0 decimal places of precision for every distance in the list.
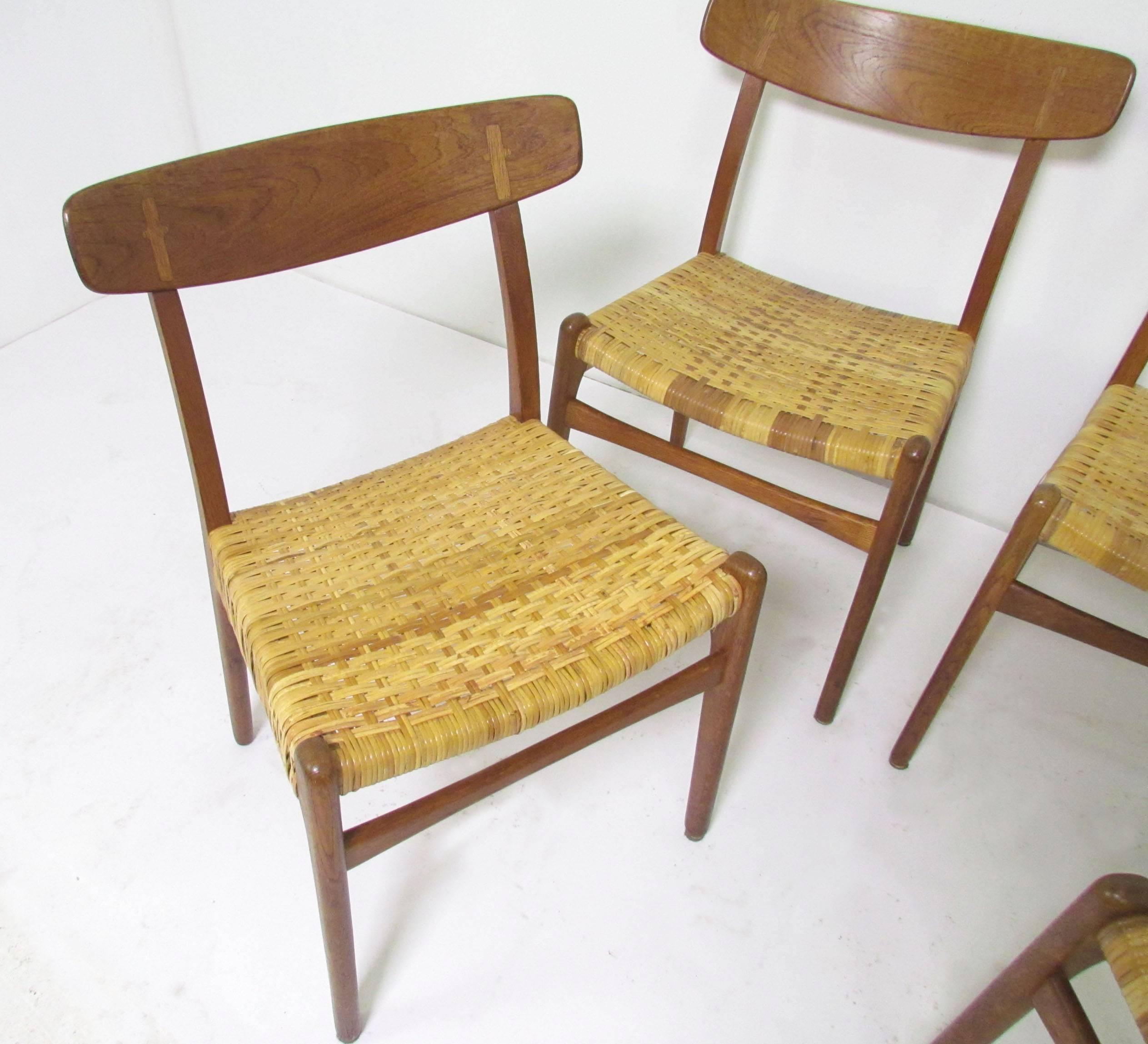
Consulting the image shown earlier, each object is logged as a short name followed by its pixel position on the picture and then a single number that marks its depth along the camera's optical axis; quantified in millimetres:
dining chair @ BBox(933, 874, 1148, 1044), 655
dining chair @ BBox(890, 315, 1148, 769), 994
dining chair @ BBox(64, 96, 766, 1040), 827
